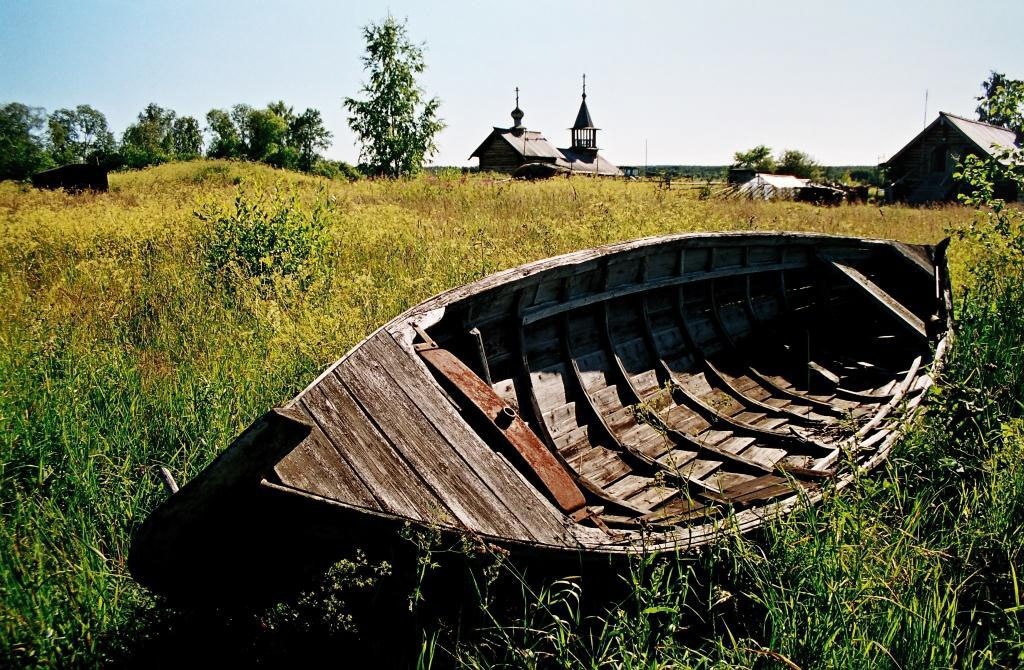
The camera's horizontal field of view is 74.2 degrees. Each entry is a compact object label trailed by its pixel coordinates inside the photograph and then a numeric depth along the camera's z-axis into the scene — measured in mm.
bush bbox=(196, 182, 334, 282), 6066
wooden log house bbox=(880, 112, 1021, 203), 26438
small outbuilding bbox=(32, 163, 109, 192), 19219
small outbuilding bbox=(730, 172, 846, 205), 20547
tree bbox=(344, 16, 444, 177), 31062
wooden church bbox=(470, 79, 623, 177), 43594
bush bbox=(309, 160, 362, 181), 33606
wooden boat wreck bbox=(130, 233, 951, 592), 2166
